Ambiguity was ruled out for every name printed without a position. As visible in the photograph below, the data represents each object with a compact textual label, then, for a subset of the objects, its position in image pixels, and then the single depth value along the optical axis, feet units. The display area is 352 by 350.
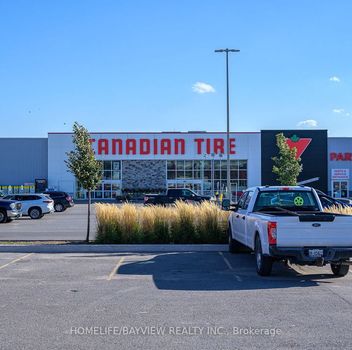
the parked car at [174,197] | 122.93
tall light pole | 115.31
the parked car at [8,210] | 90.94
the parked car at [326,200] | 69.22
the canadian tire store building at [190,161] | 205.05
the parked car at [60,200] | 133.28
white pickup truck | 33.12
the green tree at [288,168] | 139.44
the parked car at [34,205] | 106.22
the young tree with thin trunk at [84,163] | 57.16
